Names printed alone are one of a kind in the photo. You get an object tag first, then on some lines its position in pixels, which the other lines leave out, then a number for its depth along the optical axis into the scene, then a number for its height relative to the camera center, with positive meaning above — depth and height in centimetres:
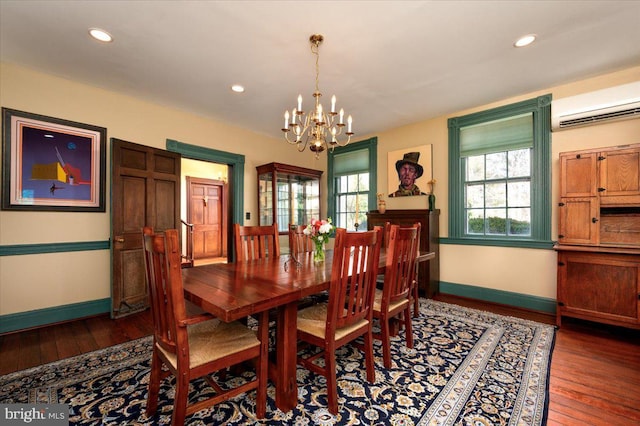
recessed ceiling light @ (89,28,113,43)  219 +147
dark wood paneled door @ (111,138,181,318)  311 +7
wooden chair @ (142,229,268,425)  128 -71
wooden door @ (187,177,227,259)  698 -2
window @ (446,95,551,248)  331 +51
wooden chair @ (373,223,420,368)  202 -54
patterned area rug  157 -116
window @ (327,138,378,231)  501 +62
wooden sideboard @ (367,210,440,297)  387 -35
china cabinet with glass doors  477 +37
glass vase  243 -35
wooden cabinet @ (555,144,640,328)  251 -22
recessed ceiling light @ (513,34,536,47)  229 +149
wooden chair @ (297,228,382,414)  161 -63
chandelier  229 +81
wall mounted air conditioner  277 +115
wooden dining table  132 -42
